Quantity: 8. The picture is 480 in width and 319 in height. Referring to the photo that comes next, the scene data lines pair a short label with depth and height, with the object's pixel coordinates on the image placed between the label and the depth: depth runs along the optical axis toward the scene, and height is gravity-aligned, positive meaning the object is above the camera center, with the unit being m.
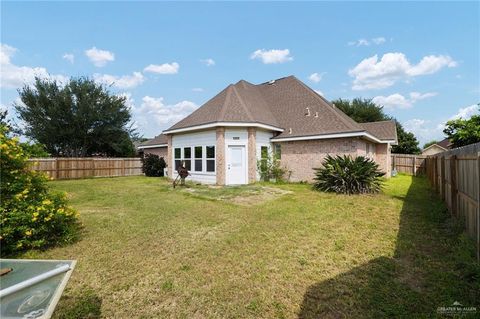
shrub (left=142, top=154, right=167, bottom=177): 21.36 -0.32
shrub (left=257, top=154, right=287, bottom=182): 15.27 -0.62
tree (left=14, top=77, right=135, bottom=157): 24.81 +4.93
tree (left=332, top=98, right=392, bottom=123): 37.78 +7.77
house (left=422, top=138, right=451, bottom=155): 40.11 +1.89
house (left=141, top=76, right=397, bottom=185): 14.14 +1.46
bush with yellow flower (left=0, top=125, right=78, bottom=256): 4.49 -0.93
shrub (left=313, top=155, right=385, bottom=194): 10.82 -0.78
